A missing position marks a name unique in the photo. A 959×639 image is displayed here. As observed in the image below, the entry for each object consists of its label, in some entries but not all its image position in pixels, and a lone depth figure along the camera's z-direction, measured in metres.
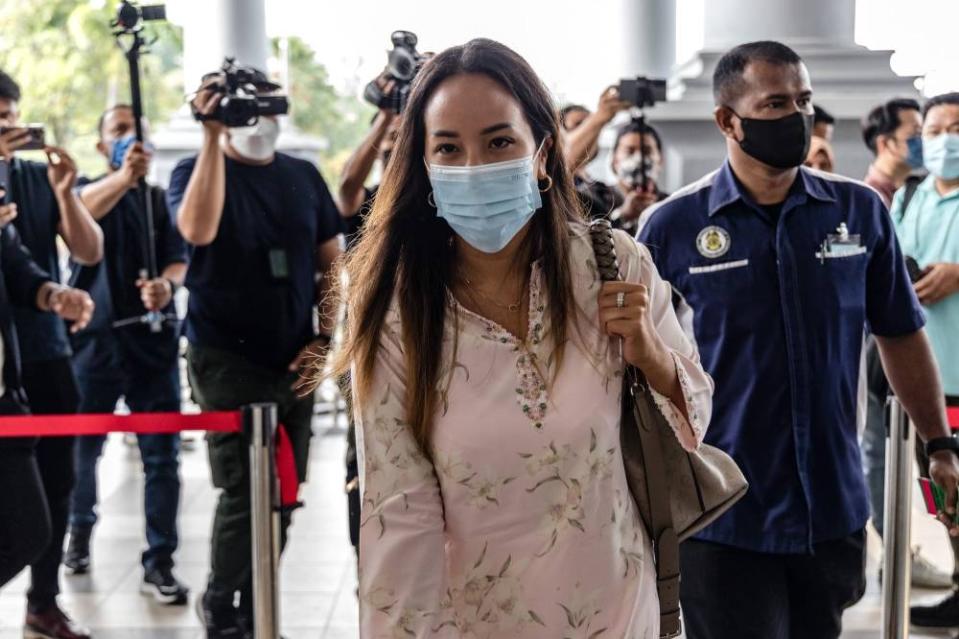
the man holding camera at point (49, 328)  4.60
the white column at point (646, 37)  9.59
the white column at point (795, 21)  6.72
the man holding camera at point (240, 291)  4.47
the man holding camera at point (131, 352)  5.34
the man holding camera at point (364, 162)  4.85
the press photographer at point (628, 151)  5.28
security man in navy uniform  2.89
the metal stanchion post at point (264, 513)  3.98
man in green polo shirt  4.68
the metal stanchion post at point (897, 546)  3.79
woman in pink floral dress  2.02
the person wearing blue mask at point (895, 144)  5.89
